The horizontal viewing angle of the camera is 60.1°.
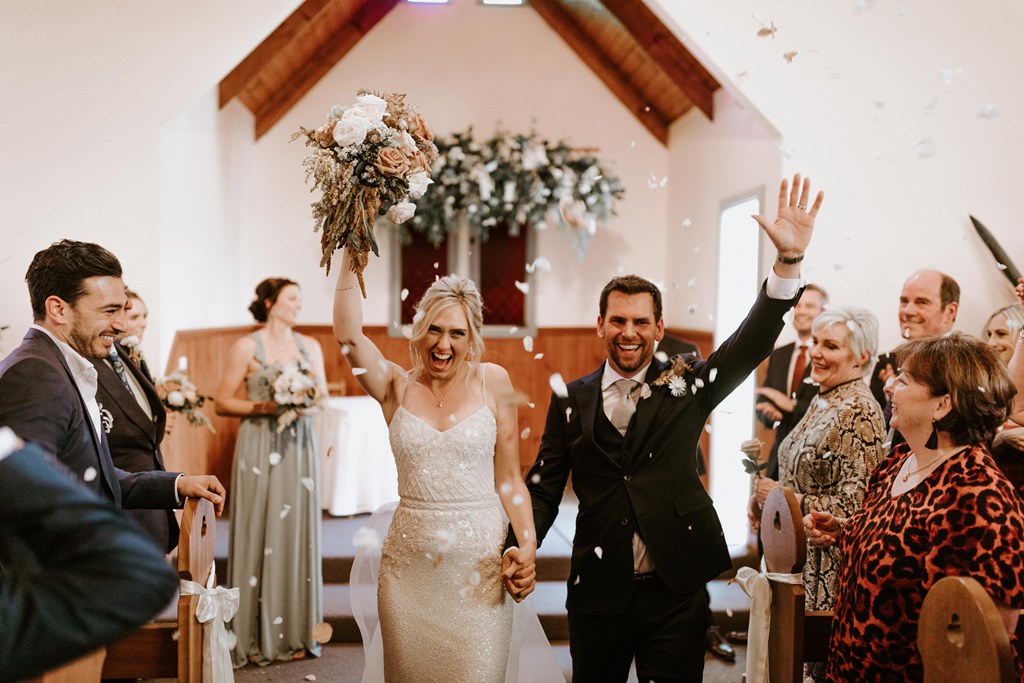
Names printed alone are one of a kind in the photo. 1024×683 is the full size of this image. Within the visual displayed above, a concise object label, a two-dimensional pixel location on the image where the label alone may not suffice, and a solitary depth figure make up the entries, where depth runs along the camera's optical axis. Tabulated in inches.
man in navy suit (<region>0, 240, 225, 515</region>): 84.0
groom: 99.0
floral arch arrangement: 297.9
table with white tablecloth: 243.0
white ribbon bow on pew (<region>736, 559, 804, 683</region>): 87.7
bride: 94.7
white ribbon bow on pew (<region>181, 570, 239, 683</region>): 79.9
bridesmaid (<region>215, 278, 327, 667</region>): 171.0
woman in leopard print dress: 72.8
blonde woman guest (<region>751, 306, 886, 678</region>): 114.2
